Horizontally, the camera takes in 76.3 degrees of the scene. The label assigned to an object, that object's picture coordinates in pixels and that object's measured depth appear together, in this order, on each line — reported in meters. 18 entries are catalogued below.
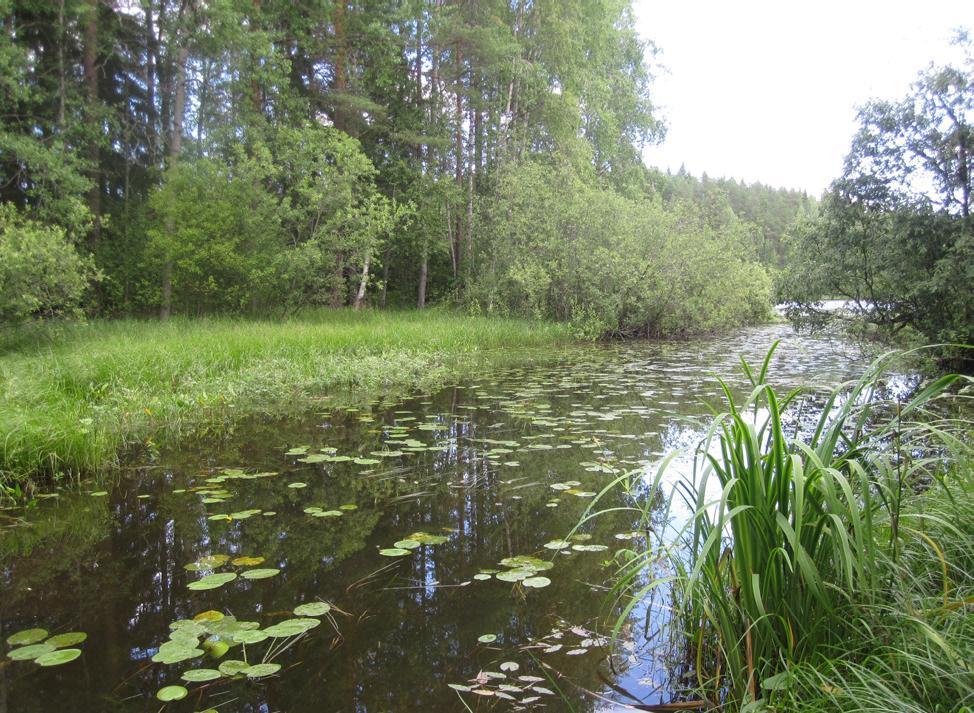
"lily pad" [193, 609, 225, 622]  2.80
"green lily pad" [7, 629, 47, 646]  2.62
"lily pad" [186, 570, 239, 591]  3.10
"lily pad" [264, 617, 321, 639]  2.67
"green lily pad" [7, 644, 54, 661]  2.50
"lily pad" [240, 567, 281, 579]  3.21
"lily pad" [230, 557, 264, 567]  3.36
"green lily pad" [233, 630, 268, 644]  2.61
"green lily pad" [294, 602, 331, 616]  2.87
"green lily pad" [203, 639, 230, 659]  2.55
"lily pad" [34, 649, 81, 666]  2.46
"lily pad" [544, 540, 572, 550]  3.44
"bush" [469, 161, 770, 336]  16.64
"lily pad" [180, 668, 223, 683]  2.36
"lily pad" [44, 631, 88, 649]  2.62
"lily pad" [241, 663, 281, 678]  2.39
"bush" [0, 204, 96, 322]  8.42
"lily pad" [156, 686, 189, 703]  2.25
